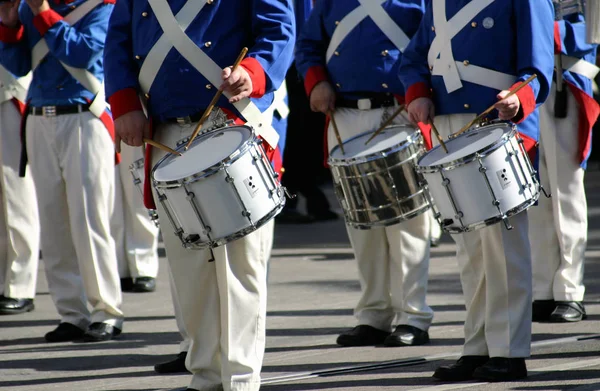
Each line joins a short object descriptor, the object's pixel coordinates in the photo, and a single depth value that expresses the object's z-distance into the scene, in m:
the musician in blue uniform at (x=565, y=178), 12.61
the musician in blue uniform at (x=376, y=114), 11.85
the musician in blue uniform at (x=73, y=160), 12.38
